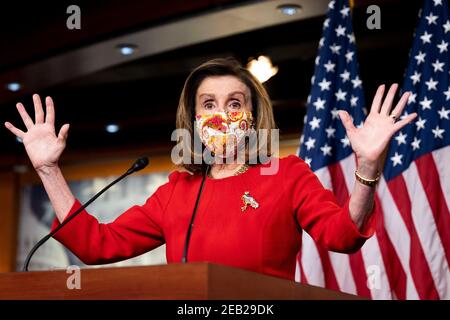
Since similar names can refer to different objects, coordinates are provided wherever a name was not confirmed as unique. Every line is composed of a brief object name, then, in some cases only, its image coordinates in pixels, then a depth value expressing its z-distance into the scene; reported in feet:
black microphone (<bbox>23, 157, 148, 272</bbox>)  7.02
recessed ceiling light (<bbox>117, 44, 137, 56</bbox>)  16.80
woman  6.25
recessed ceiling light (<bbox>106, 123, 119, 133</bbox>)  23.74
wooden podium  4.71
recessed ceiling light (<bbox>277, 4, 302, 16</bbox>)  14.67
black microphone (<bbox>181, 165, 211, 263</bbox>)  6.04
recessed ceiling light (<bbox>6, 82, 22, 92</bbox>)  19.16
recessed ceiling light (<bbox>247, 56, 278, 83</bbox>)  19.63
